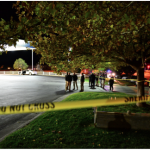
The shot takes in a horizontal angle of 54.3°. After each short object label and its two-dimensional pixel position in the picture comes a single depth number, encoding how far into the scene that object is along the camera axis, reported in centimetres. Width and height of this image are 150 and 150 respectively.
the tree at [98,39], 521
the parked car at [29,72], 4138
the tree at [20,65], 5796
